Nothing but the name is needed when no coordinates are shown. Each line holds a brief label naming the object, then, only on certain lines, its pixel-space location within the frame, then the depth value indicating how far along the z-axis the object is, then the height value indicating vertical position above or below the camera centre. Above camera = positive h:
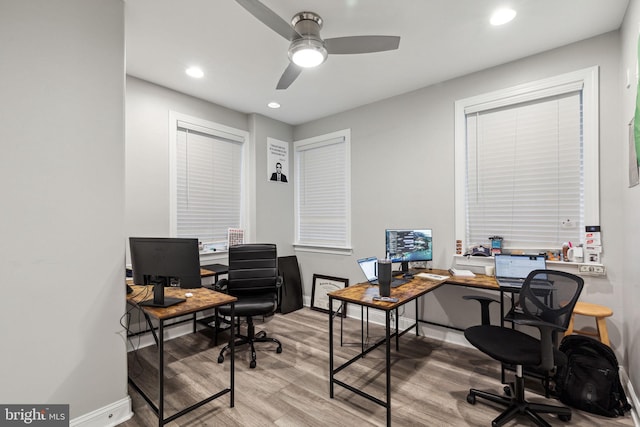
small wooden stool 2.19 -0.79
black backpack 1.99 -1.23
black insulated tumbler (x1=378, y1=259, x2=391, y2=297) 2.15 -0.49
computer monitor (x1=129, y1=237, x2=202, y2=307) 2.01 -0.36
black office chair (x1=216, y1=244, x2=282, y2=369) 3.03 -0.75
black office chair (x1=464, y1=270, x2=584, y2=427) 1.72 -0.85
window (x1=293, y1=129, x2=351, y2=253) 4.25 +0.35
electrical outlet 2.41 -0.49
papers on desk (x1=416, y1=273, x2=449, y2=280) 2.83 -0.65
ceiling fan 1.92 +1.25
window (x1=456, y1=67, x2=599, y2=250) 2.56 +0.51
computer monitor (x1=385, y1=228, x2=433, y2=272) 3.06 -0.35
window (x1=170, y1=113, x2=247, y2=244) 3.56 +0.49
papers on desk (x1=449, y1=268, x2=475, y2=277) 2.88 -0.62
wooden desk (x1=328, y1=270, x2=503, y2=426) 1.92 -0.65
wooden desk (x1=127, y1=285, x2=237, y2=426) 1.75 -0.65
